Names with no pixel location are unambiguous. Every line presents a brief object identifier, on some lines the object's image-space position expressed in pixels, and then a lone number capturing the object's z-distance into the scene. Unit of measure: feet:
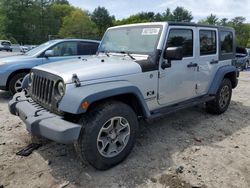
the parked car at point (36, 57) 15.91
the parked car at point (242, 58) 38.50
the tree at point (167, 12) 203.52
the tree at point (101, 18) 188.97
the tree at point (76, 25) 153.71
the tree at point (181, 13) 184.49
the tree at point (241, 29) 145.23
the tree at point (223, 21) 153.58
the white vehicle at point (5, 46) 77.55
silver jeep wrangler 7.37
